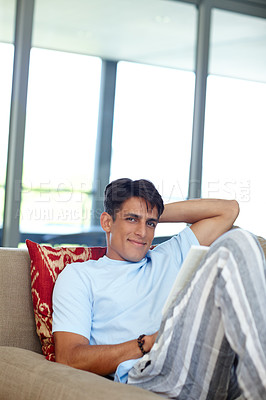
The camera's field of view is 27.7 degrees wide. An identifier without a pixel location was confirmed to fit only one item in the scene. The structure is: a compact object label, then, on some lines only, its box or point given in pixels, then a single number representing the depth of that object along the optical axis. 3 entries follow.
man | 1.25
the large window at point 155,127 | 4.33
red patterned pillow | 1.71
